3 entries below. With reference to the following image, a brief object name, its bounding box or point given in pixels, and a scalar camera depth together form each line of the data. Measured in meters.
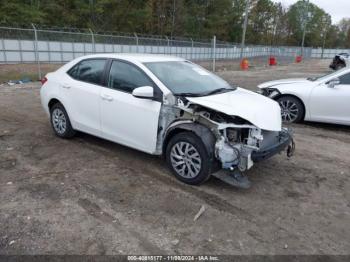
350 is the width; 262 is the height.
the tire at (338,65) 21.78
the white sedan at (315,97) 7.14
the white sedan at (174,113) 4.13
